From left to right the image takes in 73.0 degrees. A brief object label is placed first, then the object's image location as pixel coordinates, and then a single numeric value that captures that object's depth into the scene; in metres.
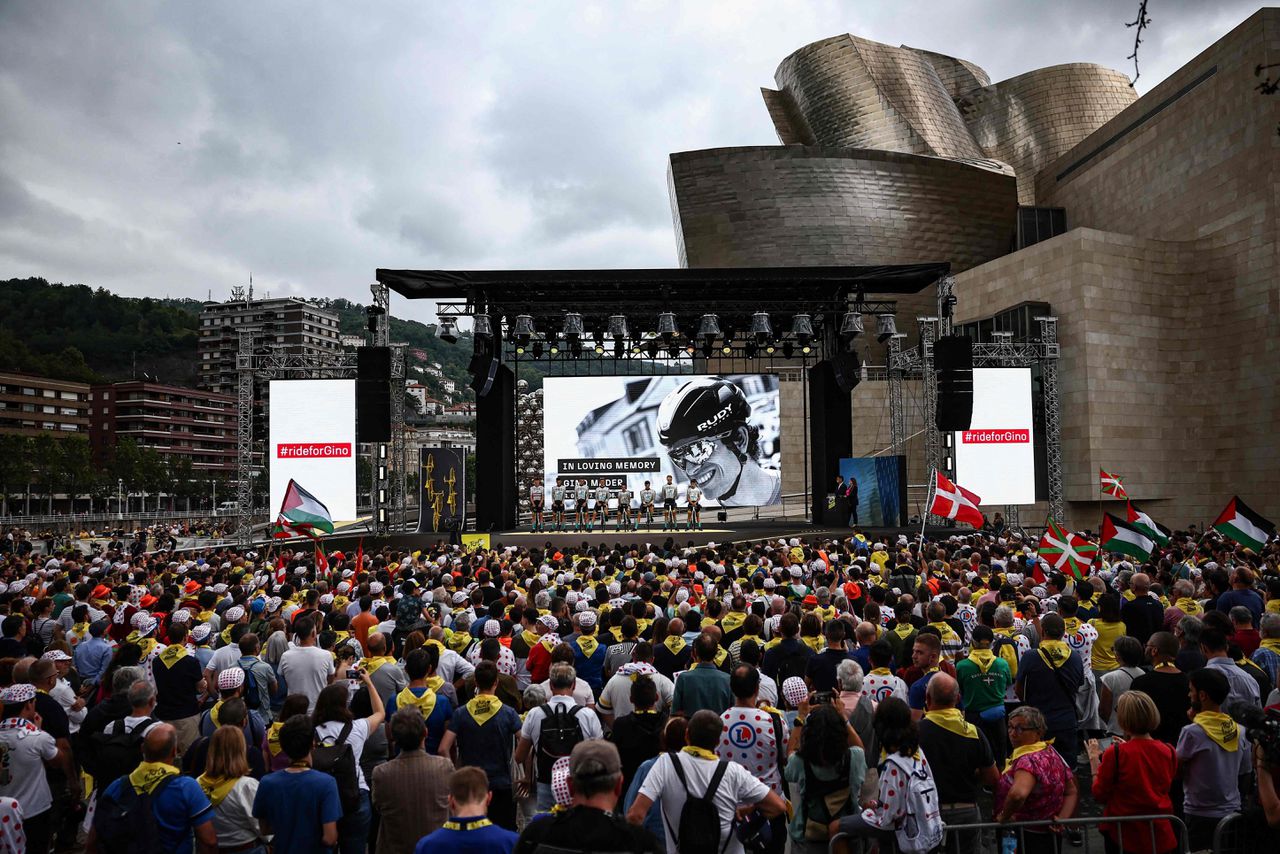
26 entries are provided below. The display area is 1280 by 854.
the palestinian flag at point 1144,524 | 12.08
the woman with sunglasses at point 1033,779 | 4.40
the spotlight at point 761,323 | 24.23
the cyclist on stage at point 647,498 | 27.25
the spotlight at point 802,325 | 24.06
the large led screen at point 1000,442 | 29.39
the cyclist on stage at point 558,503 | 26.58
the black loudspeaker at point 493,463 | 24.67
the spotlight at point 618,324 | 24.39
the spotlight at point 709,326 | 24.31
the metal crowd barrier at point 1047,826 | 4.29
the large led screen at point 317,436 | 25.31
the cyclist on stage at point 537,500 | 26.24
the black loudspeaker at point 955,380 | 24.66
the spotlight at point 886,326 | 24.33
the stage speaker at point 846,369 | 25.02
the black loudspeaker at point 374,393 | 23.59
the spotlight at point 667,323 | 24.05
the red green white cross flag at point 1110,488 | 18.31
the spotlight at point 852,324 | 24.41
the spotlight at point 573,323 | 24.28
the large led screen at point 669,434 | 28.17
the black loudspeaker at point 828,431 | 26.28
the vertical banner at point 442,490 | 24.00
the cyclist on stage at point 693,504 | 26.31
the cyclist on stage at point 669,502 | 26.80
